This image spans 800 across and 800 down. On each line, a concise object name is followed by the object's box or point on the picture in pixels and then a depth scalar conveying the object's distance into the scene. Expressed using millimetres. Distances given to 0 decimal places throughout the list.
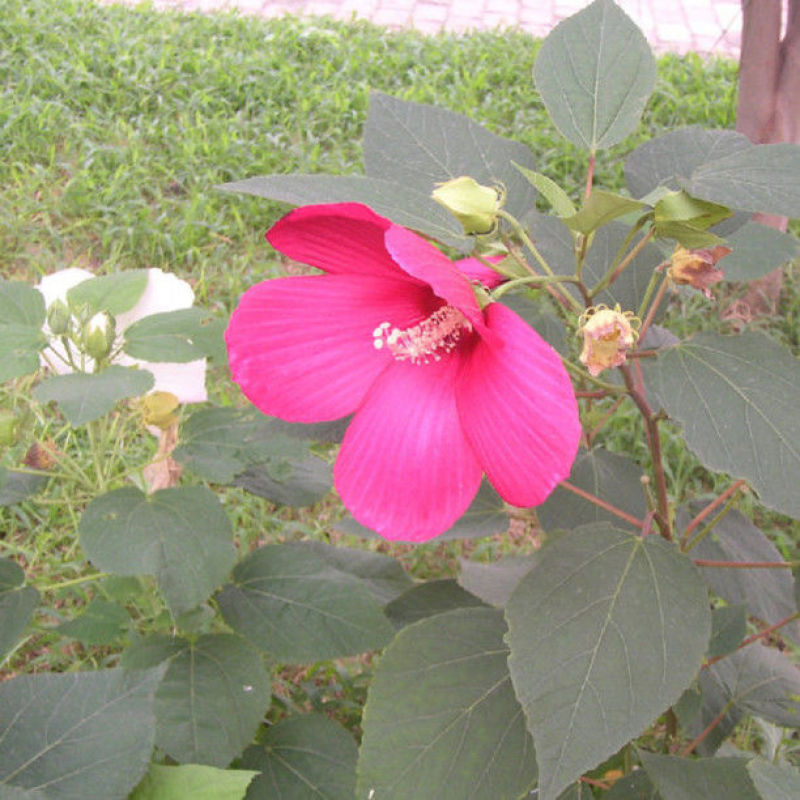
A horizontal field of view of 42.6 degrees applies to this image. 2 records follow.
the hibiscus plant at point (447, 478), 696
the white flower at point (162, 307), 1165
